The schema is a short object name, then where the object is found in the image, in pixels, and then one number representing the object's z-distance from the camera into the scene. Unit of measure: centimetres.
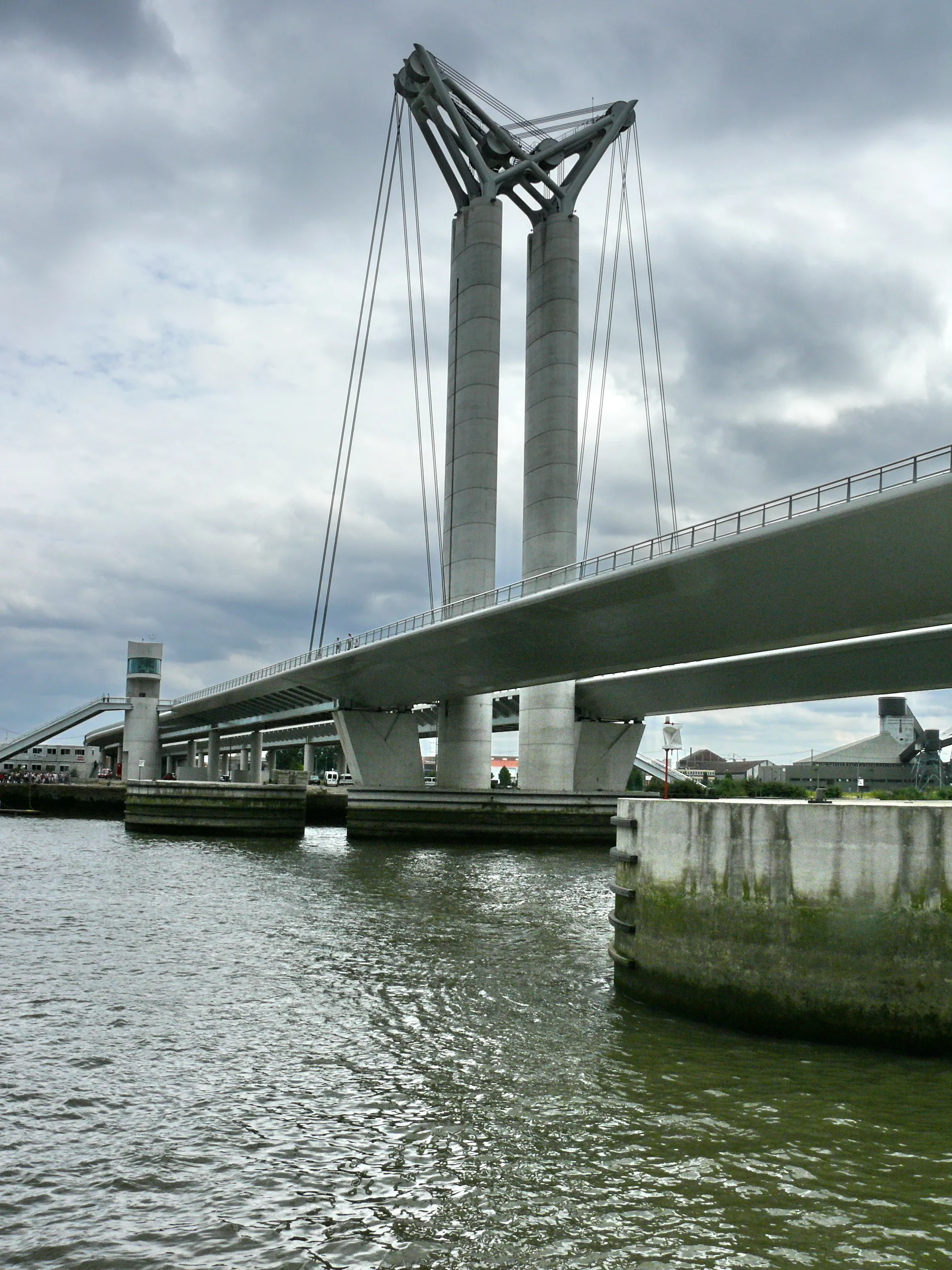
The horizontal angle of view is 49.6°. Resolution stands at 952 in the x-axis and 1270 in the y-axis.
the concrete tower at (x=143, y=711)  10688
